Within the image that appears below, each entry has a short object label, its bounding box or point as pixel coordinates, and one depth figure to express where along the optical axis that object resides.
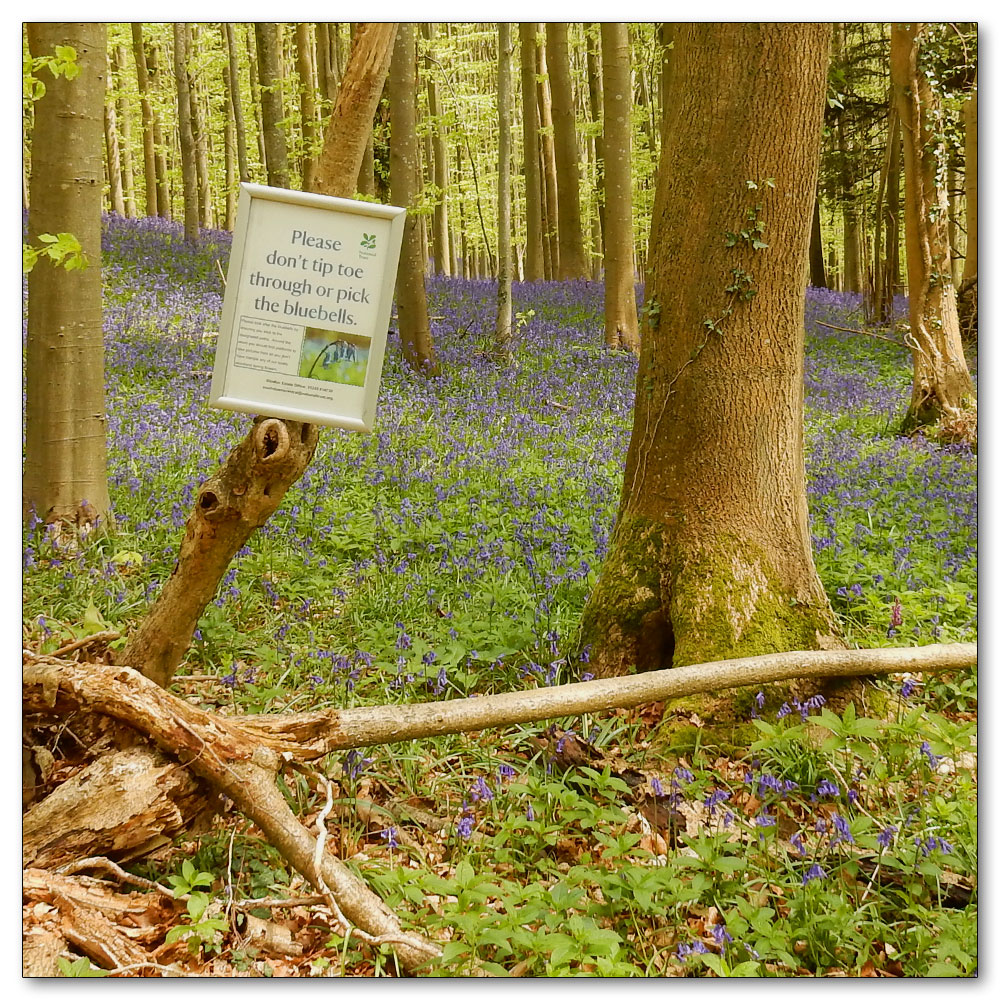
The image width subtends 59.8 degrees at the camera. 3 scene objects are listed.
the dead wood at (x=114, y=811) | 2.45
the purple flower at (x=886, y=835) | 2.77
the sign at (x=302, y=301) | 2.47
